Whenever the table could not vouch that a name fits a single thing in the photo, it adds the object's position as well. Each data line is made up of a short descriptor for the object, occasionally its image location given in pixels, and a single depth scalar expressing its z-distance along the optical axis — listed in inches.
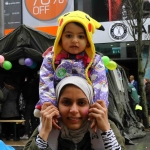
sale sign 810.2
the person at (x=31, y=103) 370.6
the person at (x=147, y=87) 578.9
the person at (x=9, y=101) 364.5
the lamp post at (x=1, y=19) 372.5
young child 90.5
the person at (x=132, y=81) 592.1
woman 73.9
